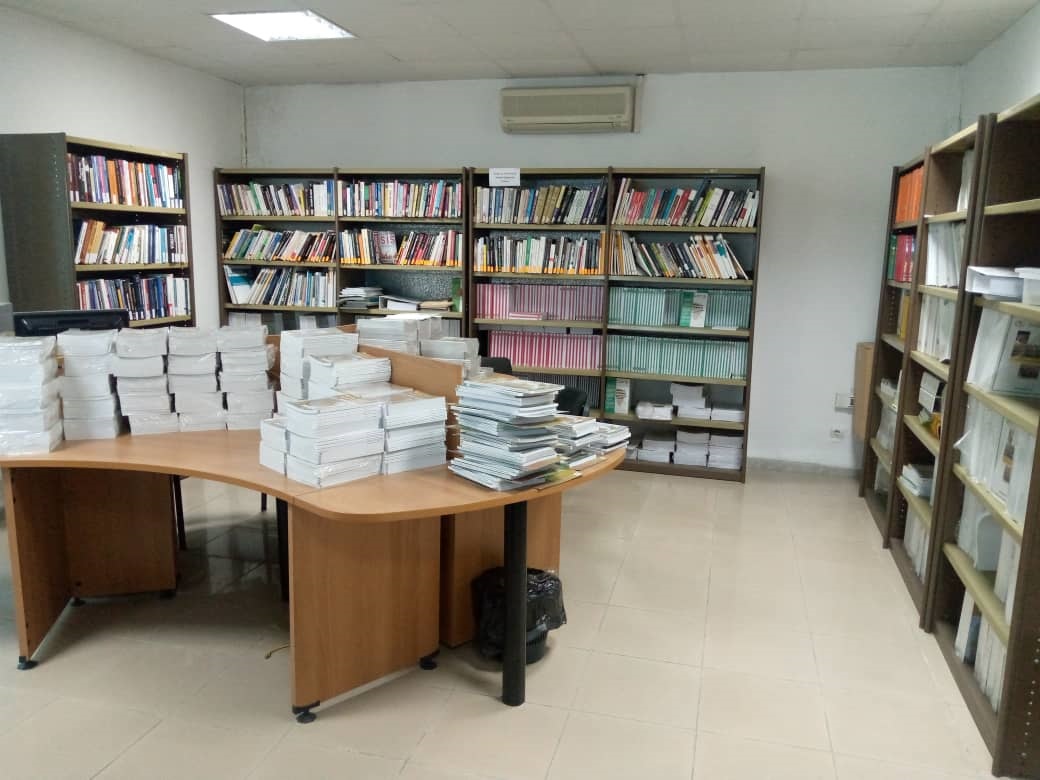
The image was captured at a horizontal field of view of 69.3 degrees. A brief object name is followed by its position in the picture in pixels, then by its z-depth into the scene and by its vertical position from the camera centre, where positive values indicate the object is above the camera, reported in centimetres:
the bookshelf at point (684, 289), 509 -10
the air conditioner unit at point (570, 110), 525 +114
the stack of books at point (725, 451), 536 -123
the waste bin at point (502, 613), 284 -129
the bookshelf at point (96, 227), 411 +19
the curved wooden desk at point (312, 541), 238 -101
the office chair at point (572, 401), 445 -76
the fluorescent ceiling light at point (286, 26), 427 +139
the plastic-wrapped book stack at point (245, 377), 313 -47
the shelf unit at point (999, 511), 224 -77
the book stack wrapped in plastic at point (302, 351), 298 -34
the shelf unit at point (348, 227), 565 +31
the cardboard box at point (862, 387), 494 -71
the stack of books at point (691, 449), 541 -123
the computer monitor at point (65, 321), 315 -27
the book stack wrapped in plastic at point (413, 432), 256 -56
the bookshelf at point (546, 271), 532 +0
